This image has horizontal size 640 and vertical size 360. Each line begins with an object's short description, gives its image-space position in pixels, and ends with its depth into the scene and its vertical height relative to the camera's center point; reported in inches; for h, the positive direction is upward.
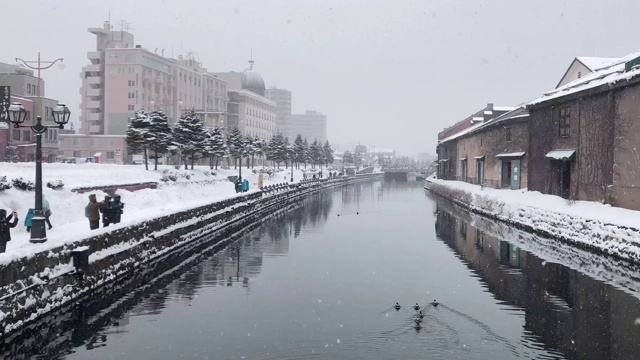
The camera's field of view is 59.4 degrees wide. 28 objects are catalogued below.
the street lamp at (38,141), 610.2 +25.7
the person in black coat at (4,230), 627.6 -76.6
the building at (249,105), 5216.5 +617.4
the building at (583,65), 1884.8 +376.5
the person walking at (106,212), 827.4 -70.9
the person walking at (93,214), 777.8 -68.2
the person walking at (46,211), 821.2 -69.1
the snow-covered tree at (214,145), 2603.8 +106.9
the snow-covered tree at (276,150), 3649.1 +117.0
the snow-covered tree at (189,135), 2309.3 +132.8
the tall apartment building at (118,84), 3809.1 +570.5
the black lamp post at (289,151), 3710.6 +115.1
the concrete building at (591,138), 1087.0 +80.4
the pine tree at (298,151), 4080.0 +130.5
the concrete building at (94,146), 3464.6 +119.0
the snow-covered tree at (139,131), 1963.6 +121.5
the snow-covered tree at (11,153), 2098.4 +40.7
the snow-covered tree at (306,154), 4313.5 +117.9
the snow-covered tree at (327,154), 5555.1 +152.3
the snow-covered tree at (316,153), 4918.8 +138.8
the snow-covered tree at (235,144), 2961.9 +123.5
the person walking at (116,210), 854.5 -68.3
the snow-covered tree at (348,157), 7034.5 +152.8
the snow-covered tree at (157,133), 1967.3 +118.9
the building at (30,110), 2410.2 +247.7
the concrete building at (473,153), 2202.3 +84.5
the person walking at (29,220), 809.4 -81.8
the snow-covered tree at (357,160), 7244.1 +122.6
